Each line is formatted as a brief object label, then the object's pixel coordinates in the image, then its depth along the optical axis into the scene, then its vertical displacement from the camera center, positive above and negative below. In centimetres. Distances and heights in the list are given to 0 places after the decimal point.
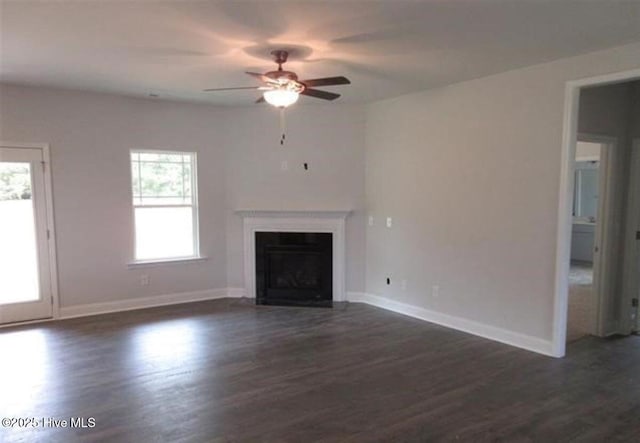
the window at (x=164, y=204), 574 -20
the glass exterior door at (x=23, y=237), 488 -54
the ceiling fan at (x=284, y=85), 339 +81
